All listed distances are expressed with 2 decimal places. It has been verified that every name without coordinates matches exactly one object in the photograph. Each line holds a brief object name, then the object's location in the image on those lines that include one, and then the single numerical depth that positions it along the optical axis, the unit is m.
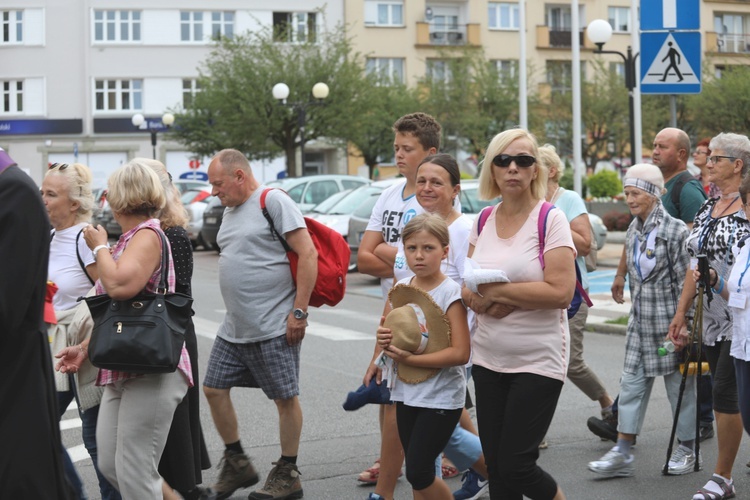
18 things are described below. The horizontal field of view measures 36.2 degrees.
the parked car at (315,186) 24.89
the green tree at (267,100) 39.41
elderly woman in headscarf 6.60
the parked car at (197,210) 28.20
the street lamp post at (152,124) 41.15
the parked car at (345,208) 20.58
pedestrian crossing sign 11.03
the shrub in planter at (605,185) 33.50
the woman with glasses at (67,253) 5.57
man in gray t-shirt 6.18
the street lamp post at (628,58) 18.09
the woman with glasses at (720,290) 6.06
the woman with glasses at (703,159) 8.33
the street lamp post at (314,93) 29.82
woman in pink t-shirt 4.71
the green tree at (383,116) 46.47
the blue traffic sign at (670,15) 11.16
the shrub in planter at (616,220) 29.01
